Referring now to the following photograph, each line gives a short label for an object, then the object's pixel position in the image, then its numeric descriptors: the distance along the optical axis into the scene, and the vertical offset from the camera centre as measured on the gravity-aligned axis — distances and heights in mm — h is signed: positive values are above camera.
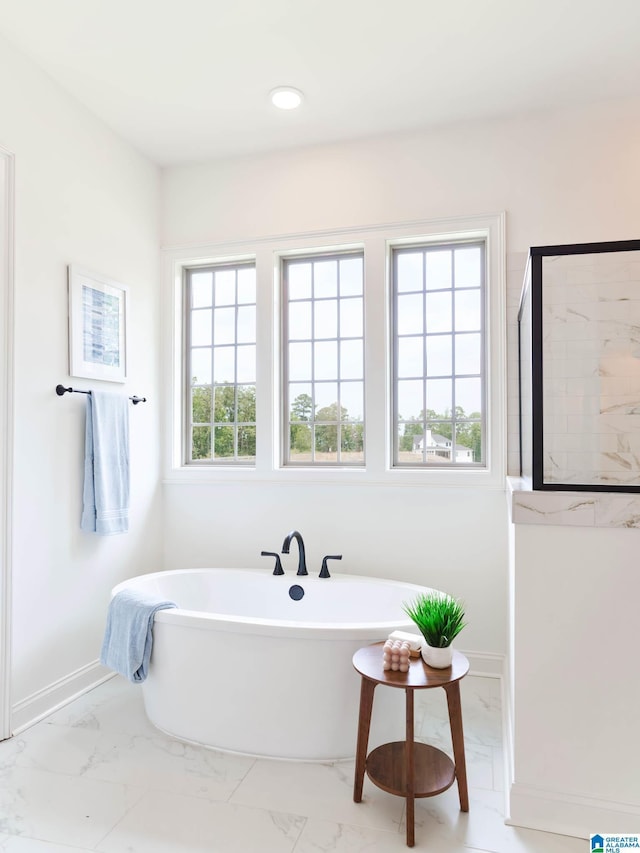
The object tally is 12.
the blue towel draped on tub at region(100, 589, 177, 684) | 2354 -856
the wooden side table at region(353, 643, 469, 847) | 1812 -1082
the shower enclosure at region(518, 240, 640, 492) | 1888 +199
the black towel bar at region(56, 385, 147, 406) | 2643 +163
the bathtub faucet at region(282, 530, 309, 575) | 2889 -612
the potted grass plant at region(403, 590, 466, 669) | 1938 -680
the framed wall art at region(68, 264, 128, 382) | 2773 +503
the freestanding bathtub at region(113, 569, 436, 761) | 2158 -992
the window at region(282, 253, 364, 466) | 3326 +377
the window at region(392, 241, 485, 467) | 3139 +382
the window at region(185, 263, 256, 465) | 3510 +376
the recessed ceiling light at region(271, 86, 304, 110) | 2723 +1553
